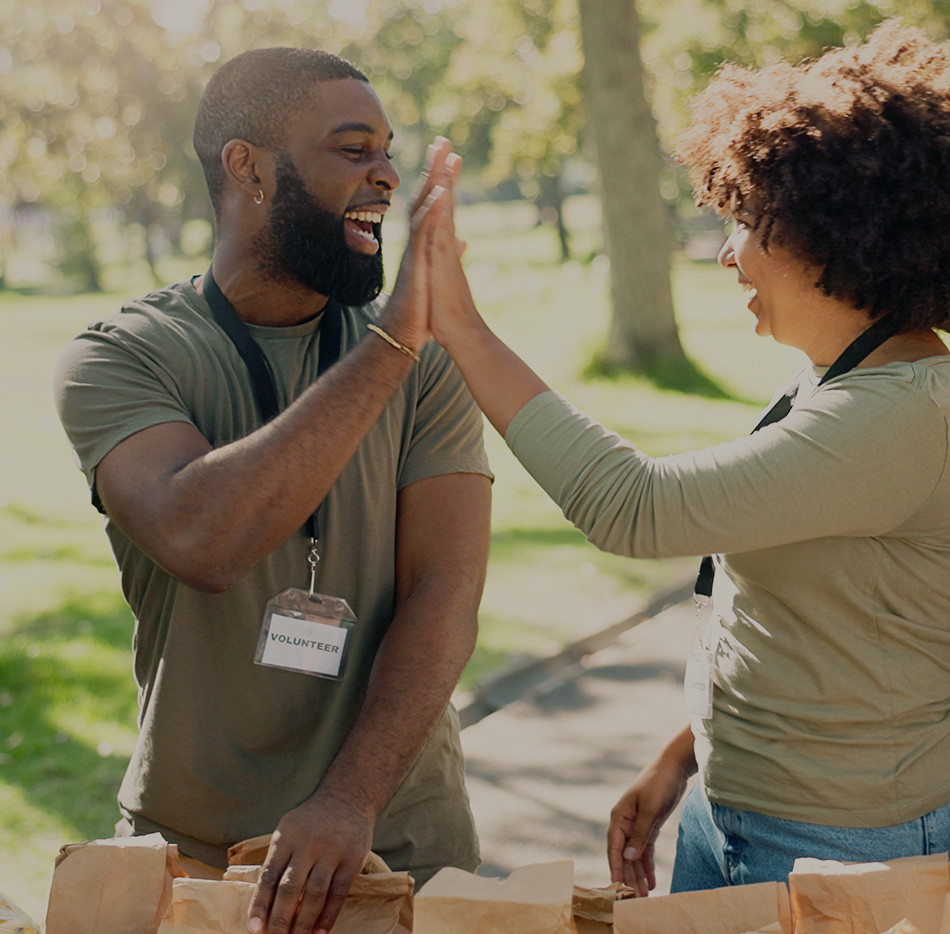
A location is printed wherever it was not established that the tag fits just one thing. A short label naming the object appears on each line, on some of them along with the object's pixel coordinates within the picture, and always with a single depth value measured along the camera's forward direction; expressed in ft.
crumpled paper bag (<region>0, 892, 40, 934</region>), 5.39
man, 6.69
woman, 5.77
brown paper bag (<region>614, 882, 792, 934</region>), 5.11
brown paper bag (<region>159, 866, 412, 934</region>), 5.17
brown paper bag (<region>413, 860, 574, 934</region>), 4.89
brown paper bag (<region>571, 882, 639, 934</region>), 5.34
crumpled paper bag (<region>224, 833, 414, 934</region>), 5.53
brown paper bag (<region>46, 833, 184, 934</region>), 5.35
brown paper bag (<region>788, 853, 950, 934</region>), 4.97
